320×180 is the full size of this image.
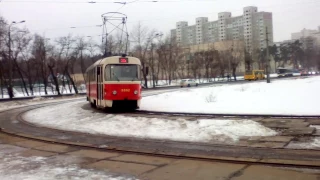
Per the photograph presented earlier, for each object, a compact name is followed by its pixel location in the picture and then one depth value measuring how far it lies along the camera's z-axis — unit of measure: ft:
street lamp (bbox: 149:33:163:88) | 225.25
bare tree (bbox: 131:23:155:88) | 225.76
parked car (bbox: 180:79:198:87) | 219.61
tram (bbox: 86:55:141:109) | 64.80
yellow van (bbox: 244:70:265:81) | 255.64
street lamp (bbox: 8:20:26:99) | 143.39
